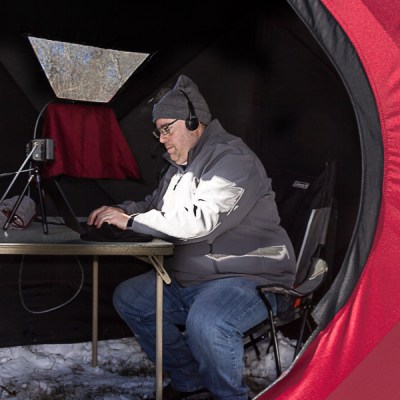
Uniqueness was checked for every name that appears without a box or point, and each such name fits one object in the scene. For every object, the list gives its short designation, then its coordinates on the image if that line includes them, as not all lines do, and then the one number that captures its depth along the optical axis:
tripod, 2.68
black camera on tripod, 2.68
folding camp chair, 2.61
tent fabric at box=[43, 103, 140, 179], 3.60
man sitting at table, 2.47
